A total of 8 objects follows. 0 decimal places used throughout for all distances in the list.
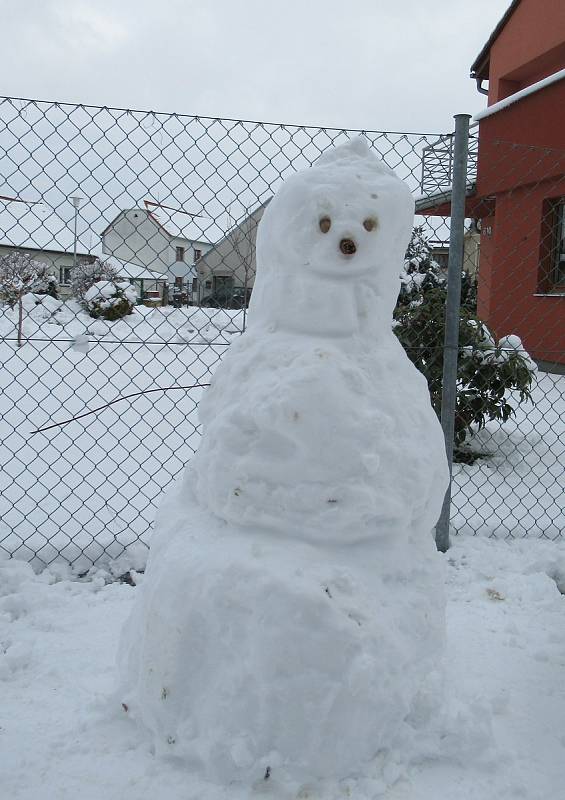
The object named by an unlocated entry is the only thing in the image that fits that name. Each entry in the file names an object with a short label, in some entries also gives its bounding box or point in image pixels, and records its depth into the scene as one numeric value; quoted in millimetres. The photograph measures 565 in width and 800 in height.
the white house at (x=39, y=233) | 15688
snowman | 1511
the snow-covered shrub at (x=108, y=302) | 9320
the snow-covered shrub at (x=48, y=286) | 10950
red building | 7625
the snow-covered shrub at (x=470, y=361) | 4570
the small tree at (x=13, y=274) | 9253
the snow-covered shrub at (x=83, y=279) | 9126
